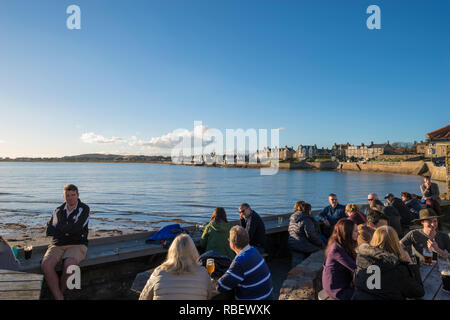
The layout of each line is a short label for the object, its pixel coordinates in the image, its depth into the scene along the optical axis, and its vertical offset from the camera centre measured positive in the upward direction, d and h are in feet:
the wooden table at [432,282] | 11.36 -5.55
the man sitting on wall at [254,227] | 21.18 -5.11
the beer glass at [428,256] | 14.92 -5.20
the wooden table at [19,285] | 10.25 -4.71
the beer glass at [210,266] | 12.57 -4.67
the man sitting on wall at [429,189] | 35.88 -4.36
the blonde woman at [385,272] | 10.00 -4.08
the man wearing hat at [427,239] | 15.67 -4.65
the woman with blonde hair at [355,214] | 22.04 -4.53
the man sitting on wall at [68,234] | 16.01 -4.34
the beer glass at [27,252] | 17.22 -5.40
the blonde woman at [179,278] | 9.16 -3.81
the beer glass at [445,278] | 11.57 -4.89
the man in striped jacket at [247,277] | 10.61 -4.39
